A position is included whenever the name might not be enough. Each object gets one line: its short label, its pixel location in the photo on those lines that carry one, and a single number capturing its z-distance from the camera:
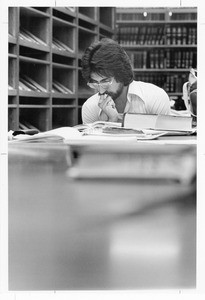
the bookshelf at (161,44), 4.47
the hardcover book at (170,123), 1.86
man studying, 2.49
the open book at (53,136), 1.72
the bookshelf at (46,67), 3.41
